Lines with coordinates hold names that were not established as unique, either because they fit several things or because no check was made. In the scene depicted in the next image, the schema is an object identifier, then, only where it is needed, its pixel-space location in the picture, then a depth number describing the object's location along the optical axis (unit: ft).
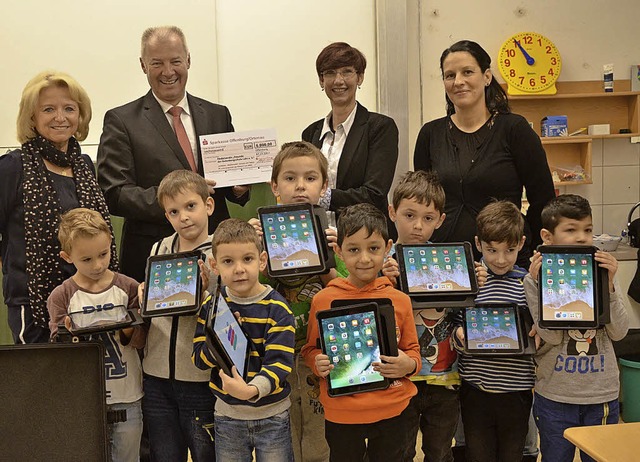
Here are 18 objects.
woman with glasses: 9.29
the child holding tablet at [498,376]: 7.72
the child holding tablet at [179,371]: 7.50
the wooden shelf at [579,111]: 16.70
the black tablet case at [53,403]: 5.41
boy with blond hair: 7.43
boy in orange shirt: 7.00
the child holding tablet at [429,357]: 7.72
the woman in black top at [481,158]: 8.85
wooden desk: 5.27
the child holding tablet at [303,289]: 7.89
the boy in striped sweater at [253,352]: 6.91
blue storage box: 16.28
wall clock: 16.35
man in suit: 8.95
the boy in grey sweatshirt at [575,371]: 7.50
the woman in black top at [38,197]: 8.07
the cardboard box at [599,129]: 16.48
